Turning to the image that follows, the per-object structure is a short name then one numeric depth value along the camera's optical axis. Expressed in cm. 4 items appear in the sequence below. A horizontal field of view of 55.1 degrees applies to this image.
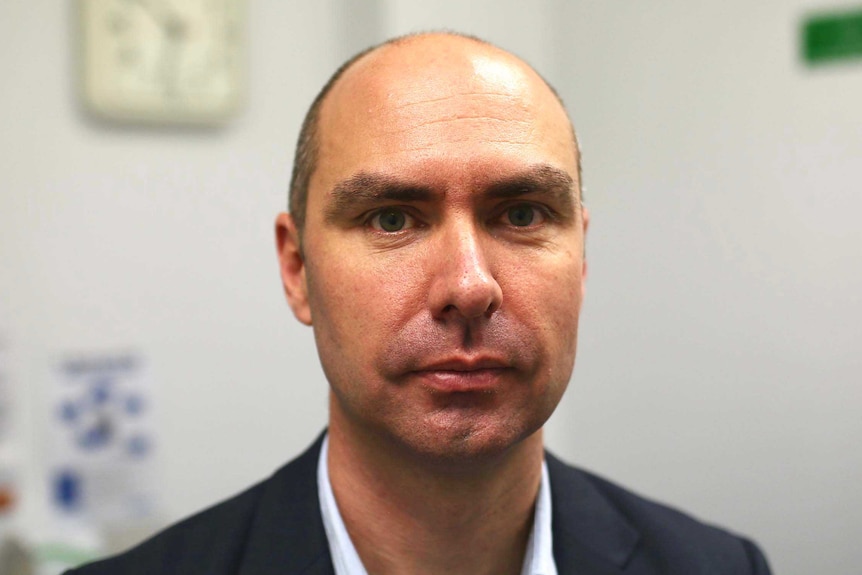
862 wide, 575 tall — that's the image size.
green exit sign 204
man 93
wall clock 190
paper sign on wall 190
